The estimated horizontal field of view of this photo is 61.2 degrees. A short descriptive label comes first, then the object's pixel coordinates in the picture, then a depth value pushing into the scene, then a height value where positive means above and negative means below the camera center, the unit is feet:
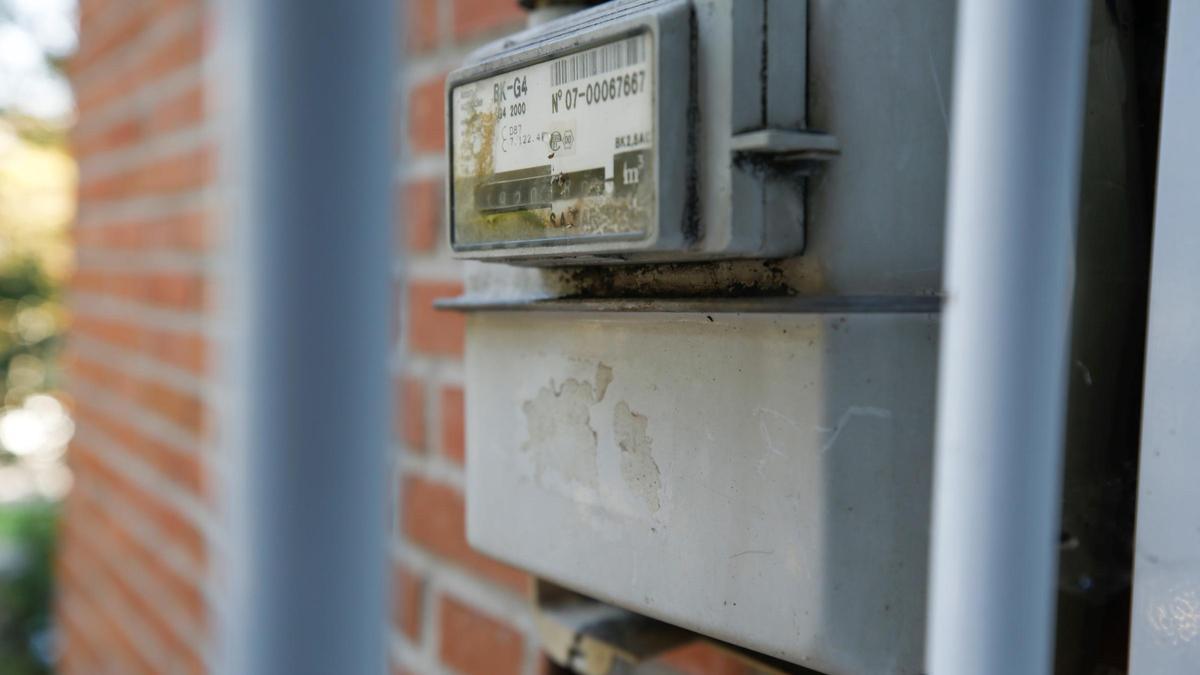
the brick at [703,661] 1.49 -0.64
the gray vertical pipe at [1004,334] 0.70 -0.06
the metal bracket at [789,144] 0.89 +0.09
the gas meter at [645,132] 0.90 +0.10
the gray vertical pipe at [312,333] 0.65 -0.06
